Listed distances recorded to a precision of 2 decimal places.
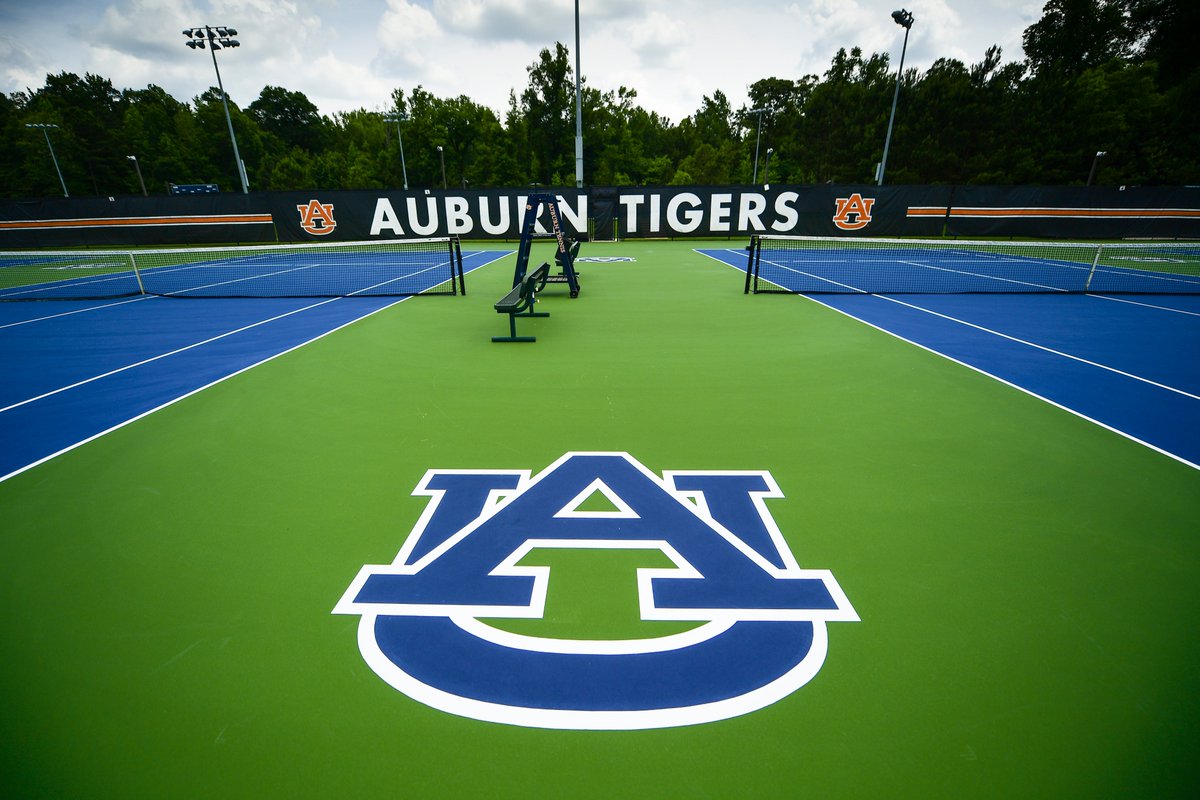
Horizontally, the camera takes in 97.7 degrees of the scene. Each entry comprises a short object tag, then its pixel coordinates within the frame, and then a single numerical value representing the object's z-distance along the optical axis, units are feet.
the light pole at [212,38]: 97.19
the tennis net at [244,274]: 48.44
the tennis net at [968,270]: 47.24
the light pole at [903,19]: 86.79
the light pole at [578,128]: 78.07
